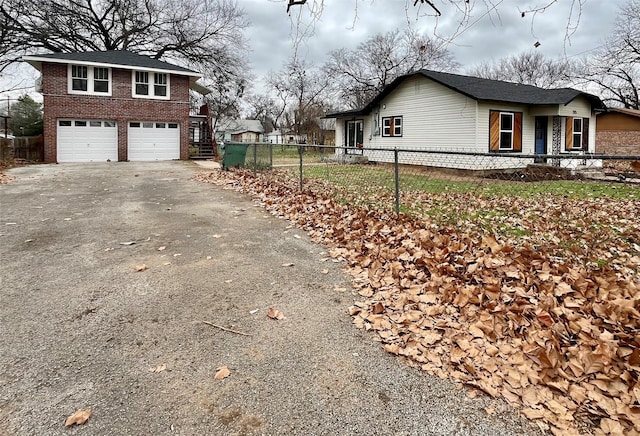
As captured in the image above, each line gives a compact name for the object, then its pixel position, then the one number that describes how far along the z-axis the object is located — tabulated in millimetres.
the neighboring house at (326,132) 40972
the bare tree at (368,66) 33281
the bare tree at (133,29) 22891
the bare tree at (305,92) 41656
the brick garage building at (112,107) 18375
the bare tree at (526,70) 41188
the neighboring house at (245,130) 63262
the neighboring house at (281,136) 58091
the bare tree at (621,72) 23183
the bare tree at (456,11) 2709
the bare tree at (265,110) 60750
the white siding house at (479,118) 16141
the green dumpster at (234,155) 13305
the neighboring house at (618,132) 23219
